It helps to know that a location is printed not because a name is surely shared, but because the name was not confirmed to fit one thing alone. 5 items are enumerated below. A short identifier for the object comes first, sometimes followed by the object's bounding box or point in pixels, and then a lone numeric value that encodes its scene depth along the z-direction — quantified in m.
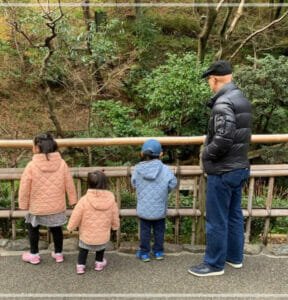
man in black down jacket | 2.66
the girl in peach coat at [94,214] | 2.90
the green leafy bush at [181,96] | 6.69
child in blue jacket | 3.01
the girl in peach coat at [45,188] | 2.96
